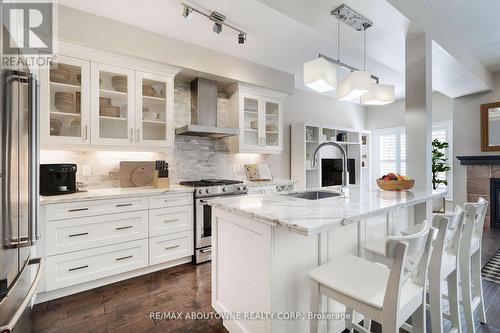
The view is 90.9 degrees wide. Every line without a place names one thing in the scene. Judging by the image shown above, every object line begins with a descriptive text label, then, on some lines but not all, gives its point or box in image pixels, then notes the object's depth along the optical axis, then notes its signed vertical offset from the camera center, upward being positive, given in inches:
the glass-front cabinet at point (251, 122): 150.0 +27.6
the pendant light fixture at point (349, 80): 72.9 +27.3
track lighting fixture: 90.3 +57.6
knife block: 115.0 -7.3
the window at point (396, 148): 203.6 +17.3
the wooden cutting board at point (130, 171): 114.7 -2.1
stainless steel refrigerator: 39.5 -5.1
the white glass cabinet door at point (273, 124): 160.7 +27.4
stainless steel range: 114.4 -23.6
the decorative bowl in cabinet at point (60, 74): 94.3 +35.9
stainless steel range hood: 132.7 +32.8
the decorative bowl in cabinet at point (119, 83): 108.3 +37.2
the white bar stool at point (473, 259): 63.8 -26.6
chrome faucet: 78.7 -0.7
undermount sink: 85.1 -10.0
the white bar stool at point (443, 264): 49.2 -22.5
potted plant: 190.2 +2.9
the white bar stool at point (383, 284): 39.2 -22.3
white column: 92.5 +22.4
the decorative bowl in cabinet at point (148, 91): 116.1 +36.2
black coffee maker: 89.0 -4.4
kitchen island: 51.6 -20.2
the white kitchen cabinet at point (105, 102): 94.5 +28.0
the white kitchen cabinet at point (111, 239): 83.7 -27.8
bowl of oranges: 83.4 -5.8
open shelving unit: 181.8 +14.4
